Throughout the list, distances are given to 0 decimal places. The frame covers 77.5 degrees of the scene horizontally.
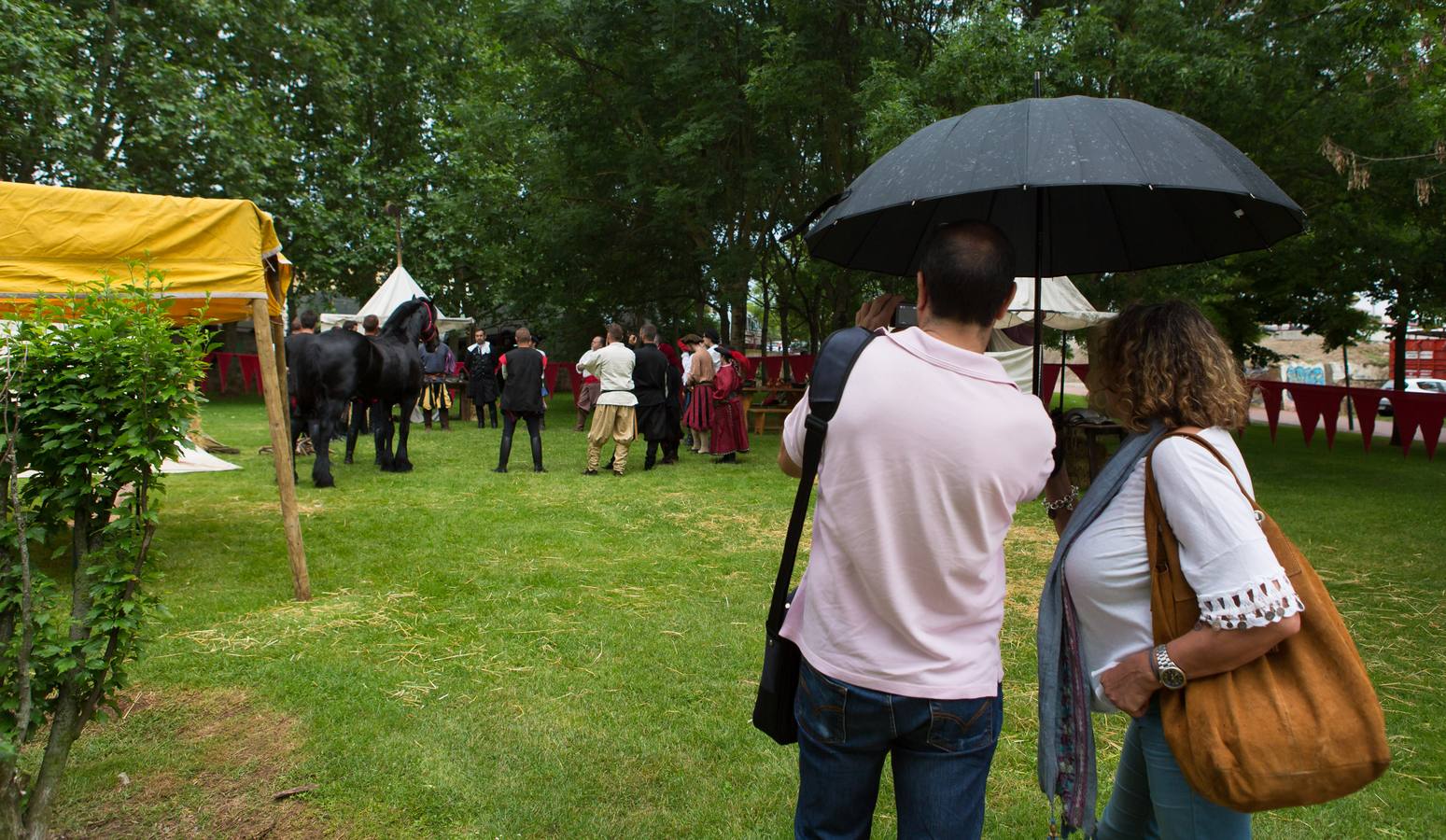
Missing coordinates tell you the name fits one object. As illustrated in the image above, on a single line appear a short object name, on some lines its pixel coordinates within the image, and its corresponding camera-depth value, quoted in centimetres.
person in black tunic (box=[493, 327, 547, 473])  1170
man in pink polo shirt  176
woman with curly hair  171
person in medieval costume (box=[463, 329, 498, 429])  1781
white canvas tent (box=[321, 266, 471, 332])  1772
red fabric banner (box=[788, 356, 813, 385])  2255
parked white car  3089
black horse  1047
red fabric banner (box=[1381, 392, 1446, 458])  1484
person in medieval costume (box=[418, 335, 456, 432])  1661
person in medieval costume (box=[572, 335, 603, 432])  1812
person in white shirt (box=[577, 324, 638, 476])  1165
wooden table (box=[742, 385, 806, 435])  1727
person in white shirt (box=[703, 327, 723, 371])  1384
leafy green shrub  258
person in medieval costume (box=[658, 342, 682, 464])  1261
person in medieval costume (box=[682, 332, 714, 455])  1325
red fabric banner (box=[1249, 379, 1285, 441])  1764
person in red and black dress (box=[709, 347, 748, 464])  1322
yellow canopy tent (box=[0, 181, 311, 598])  489
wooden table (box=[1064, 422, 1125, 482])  740
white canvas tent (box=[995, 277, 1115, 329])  1350
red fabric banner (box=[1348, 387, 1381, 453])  1622
